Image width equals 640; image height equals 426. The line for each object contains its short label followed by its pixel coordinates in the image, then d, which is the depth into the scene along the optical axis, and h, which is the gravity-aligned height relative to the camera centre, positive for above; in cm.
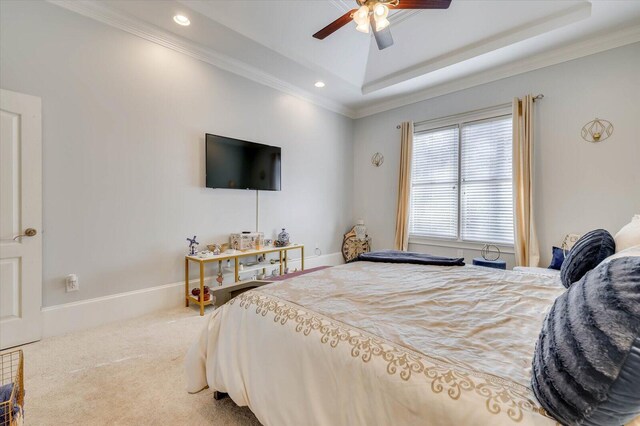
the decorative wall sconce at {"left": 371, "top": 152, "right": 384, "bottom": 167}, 491 +96
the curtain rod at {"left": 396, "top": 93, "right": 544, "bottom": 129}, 334 +139
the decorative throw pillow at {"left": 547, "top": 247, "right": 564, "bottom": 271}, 282 -47
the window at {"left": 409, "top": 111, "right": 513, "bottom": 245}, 365 +45
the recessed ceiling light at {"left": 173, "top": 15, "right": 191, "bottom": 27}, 273 +193
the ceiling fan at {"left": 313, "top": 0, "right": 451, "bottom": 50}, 207 +155
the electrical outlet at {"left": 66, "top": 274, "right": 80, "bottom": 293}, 251 -61
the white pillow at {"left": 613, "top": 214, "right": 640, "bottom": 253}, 149 -14
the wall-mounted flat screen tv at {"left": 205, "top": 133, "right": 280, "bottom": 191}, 337 +65
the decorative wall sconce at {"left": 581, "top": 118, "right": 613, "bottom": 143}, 295 +89
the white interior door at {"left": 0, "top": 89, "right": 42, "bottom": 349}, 219 -3
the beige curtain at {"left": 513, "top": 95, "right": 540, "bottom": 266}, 331 +31
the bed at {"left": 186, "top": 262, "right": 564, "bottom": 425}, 80 -48
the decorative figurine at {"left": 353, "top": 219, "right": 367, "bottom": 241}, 504 -33
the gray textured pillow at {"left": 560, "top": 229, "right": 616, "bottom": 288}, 159 -25
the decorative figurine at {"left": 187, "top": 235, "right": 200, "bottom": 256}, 319 -38
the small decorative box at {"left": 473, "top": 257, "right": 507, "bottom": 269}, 334 -60
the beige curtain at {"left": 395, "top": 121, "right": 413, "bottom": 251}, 440 +41
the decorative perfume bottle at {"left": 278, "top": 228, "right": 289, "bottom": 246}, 397 -35
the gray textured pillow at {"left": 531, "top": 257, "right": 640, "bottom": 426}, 58 -33
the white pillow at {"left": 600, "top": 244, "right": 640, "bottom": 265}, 114 -17
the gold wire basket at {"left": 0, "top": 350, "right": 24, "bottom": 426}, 97 -70
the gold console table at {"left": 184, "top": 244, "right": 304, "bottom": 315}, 299 -59
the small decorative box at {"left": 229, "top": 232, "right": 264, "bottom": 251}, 352 -34
